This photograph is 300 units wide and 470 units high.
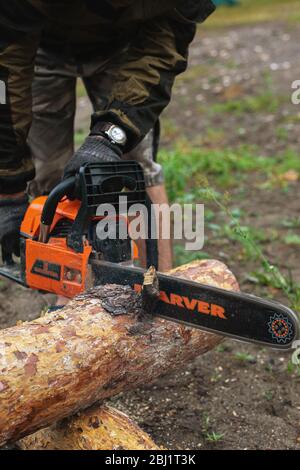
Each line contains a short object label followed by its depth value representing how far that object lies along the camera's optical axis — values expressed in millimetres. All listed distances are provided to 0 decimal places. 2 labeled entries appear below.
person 2545
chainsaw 2064
